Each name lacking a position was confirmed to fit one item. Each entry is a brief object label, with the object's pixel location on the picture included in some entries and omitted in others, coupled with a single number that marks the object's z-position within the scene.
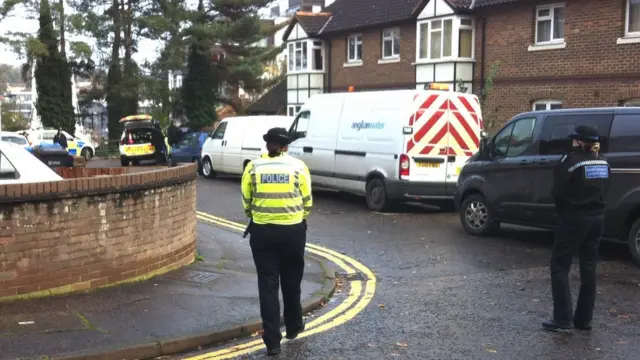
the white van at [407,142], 12.81
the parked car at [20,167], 6.49
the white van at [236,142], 18.70
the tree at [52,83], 36.56
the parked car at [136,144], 25.41
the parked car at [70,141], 33.41
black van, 8.62
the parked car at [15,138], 26.55
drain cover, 7.39
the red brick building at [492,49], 18.84
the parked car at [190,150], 22.47
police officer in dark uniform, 5.74
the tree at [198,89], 37.31
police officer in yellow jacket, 5.19
